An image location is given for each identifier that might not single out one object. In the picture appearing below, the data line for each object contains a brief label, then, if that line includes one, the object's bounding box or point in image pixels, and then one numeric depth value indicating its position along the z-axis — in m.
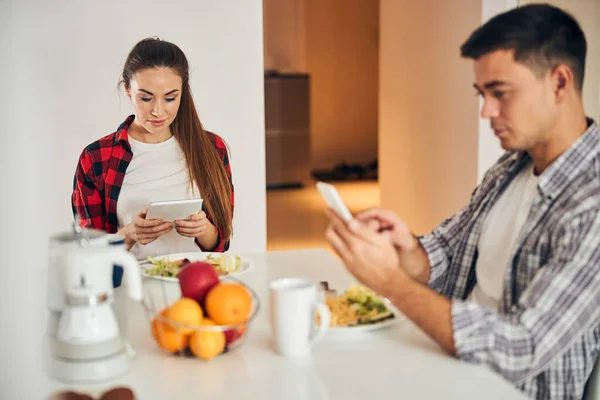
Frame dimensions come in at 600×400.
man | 1.31
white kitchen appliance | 1.25
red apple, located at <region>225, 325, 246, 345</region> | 1.32
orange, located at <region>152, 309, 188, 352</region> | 1.30
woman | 2.62
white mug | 1.31
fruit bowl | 1.29
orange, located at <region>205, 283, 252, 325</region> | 1.30
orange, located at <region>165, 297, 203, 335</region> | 1.28
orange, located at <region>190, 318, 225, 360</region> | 1.29
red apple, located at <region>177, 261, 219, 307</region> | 1.36
